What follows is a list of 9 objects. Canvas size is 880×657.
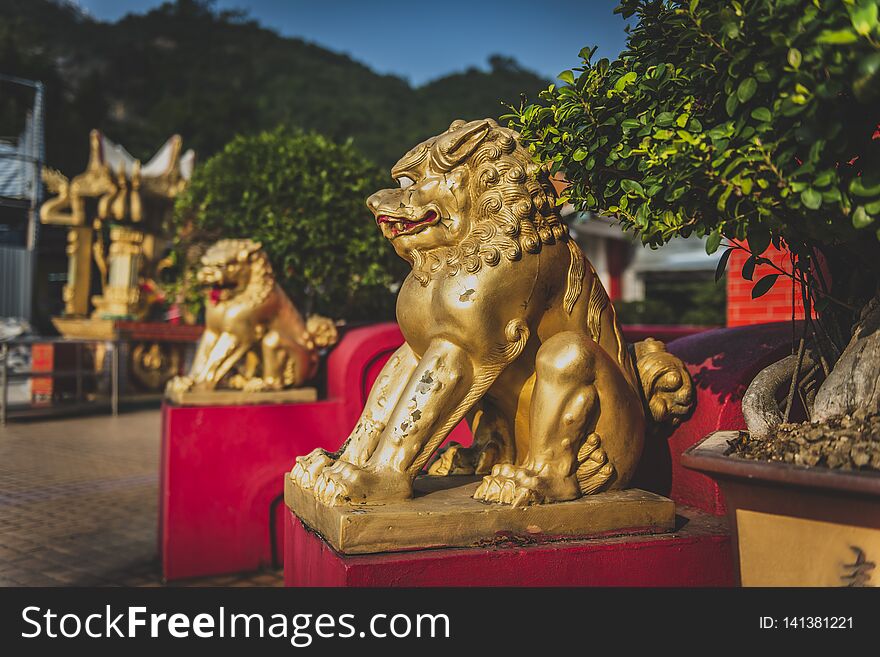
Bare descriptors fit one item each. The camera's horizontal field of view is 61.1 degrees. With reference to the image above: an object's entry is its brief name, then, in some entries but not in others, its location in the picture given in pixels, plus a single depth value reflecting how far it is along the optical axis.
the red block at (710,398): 2.21
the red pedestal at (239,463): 3.84
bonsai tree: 1.34
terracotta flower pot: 1.38
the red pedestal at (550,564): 1.70
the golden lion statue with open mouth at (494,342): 1.91
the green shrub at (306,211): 5.68
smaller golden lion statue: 4.11
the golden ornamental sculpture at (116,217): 13.13
